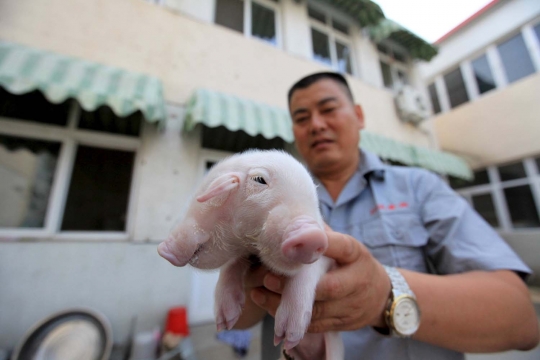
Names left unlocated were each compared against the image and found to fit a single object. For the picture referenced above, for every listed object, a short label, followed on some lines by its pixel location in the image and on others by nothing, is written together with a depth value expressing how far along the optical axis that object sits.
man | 0.71
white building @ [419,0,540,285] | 5.73
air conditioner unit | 5.70
